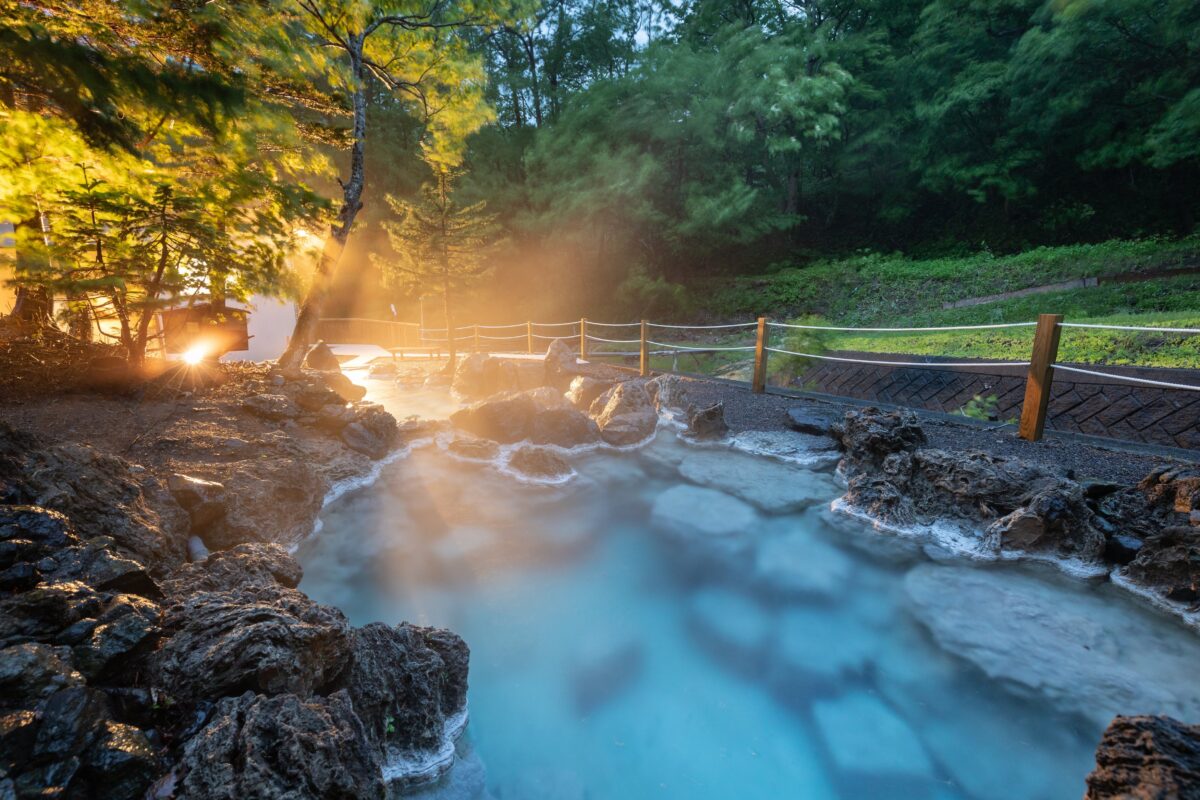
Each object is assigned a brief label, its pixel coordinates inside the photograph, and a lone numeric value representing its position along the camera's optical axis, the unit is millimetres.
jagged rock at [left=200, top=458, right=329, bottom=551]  3652
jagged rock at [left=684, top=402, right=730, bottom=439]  6863
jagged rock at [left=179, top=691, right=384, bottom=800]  1390
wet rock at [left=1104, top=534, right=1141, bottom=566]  3580
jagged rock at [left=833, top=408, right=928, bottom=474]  5074
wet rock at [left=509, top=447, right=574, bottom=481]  6086
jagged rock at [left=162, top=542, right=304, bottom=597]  2479
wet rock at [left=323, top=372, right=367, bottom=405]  9766
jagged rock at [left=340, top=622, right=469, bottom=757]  2215
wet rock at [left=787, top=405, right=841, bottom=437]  6469
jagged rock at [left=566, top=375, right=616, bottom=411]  8914
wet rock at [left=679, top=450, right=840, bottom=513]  5277
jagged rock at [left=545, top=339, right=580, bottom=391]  10320
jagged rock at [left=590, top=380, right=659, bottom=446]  7055
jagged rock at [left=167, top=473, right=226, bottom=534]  3467
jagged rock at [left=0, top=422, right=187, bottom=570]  2586
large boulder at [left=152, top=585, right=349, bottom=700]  1727
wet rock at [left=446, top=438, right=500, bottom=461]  6652
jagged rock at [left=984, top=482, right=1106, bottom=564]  3701
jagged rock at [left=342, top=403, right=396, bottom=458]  6227
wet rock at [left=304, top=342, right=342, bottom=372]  12461
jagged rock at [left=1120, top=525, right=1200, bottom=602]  3170
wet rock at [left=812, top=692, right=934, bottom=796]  2488
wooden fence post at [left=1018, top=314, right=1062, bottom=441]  4570
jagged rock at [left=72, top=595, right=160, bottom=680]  1667
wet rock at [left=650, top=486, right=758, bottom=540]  4961
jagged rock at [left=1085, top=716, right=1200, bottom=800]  1467
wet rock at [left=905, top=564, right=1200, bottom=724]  2752
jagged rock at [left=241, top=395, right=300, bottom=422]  5660
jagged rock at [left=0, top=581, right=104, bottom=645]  1668
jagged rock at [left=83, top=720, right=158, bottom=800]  1388
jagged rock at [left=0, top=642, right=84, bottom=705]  1410
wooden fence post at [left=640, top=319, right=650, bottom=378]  9968
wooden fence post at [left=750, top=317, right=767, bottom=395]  7577
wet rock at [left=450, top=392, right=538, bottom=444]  7141
